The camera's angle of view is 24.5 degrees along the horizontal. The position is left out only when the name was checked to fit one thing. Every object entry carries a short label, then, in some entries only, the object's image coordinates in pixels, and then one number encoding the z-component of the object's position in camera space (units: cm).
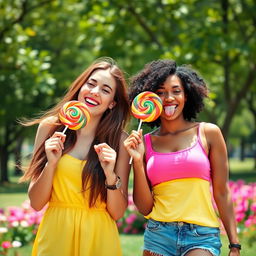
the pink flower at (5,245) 601
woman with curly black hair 367
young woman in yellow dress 362
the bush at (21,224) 754
